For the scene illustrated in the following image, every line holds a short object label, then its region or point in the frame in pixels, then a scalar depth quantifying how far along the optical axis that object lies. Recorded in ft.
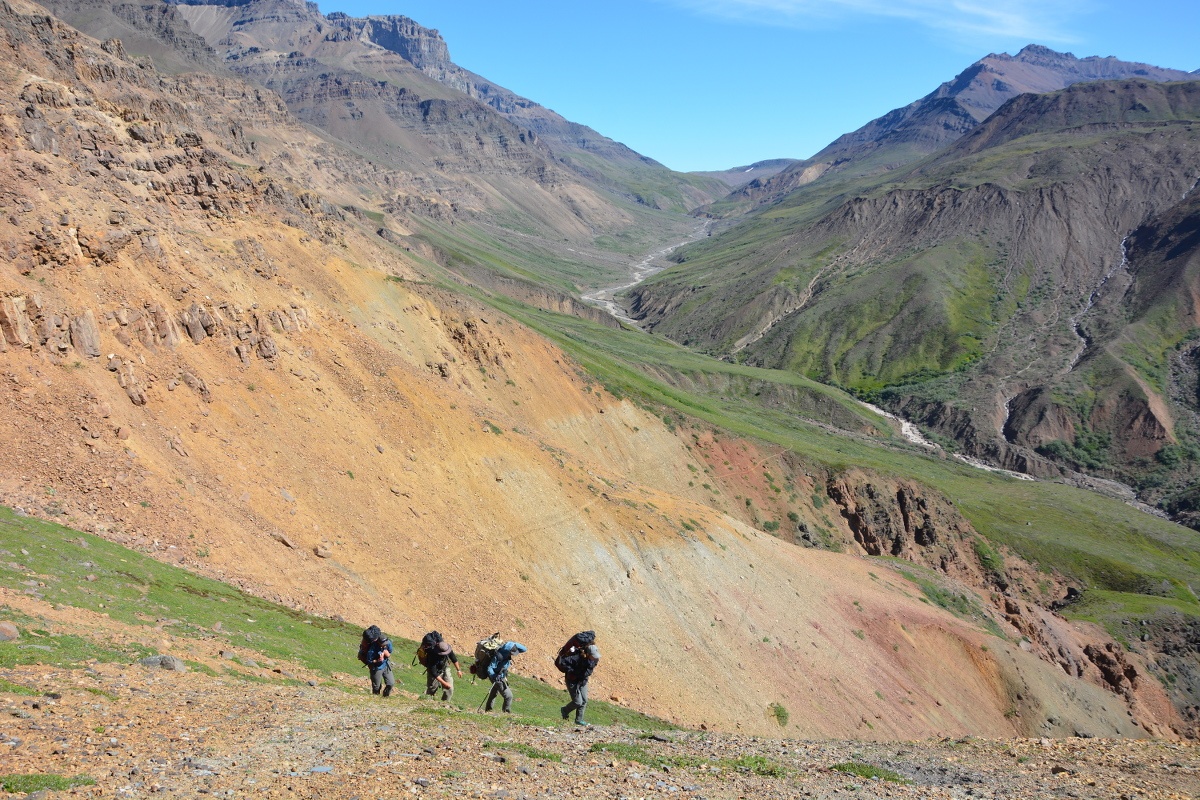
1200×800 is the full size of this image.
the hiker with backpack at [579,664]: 56.59
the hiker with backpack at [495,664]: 55.09
